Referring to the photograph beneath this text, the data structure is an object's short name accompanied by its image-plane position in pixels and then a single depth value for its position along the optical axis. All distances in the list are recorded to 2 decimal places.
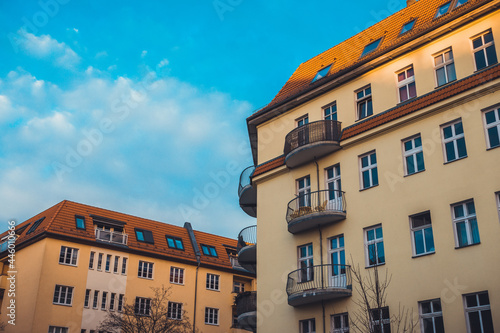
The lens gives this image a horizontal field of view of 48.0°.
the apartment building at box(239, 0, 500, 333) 18.62
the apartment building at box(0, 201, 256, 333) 40.34
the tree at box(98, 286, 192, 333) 38.50
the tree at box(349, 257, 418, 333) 18.89
